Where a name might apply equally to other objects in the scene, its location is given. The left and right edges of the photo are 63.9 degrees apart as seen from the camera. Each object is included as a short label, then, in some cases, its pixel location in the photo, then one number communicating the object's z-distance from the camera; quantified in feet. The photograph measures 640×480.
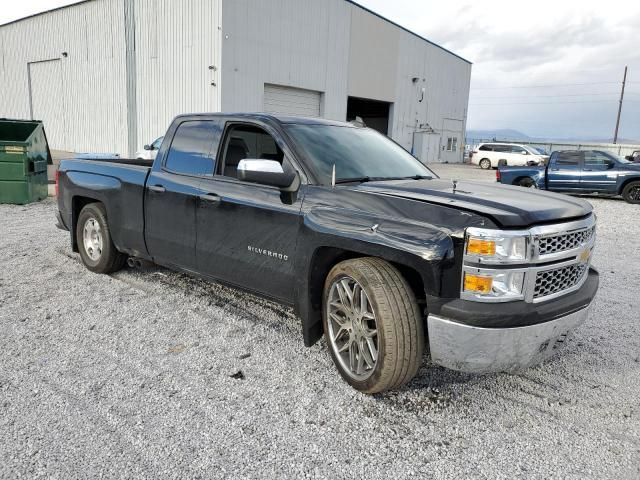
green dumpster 33.24
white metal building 67.05
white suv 104.17
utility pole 191.15
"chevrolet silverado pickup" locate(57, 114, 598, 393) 8.79
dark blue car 47.21
